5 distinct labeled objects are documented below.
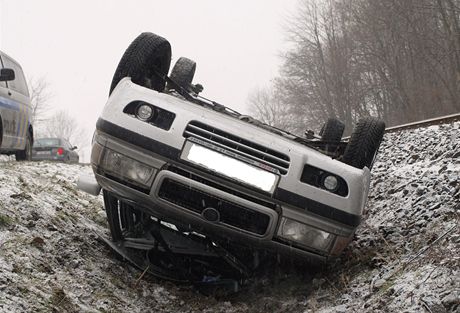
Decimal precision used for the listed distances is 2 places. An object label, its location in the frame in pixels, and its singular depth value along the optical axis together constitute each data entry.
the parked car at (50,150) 17.91
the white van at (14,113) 7.16
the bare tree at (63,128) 72.44
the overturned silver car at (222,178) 3.22
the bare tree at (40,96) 50.37
